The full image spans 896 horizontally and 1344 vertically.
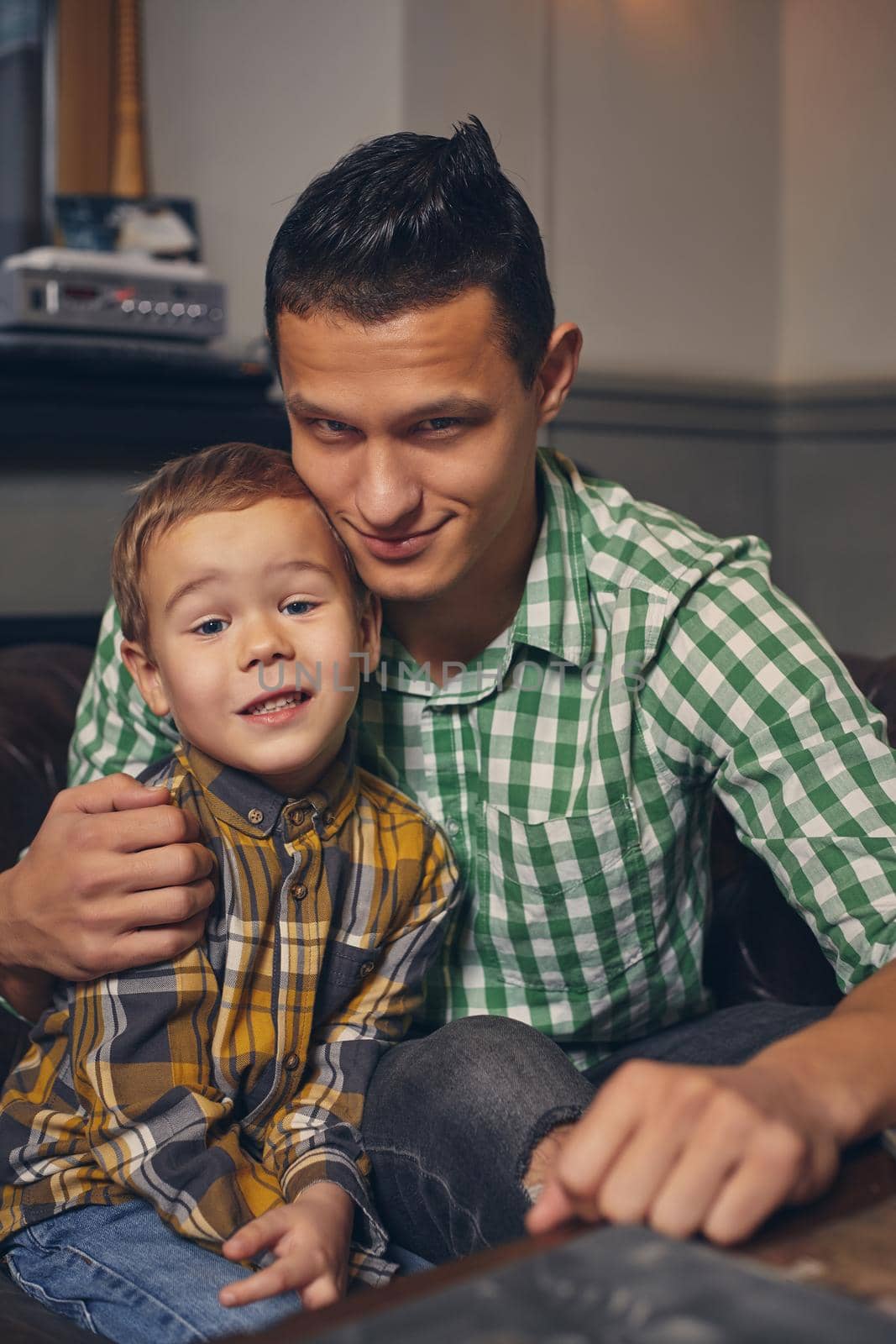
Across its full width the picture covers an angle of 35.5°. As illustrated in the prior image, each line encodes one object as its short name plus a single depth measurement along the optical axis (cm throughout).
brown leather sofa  162
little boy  111
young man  118
